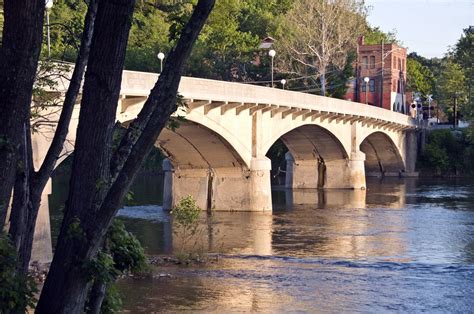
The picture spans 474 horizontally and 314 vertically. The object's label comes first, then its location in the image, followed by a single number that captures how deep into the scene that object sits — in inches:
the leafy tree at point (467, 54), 3460.4
